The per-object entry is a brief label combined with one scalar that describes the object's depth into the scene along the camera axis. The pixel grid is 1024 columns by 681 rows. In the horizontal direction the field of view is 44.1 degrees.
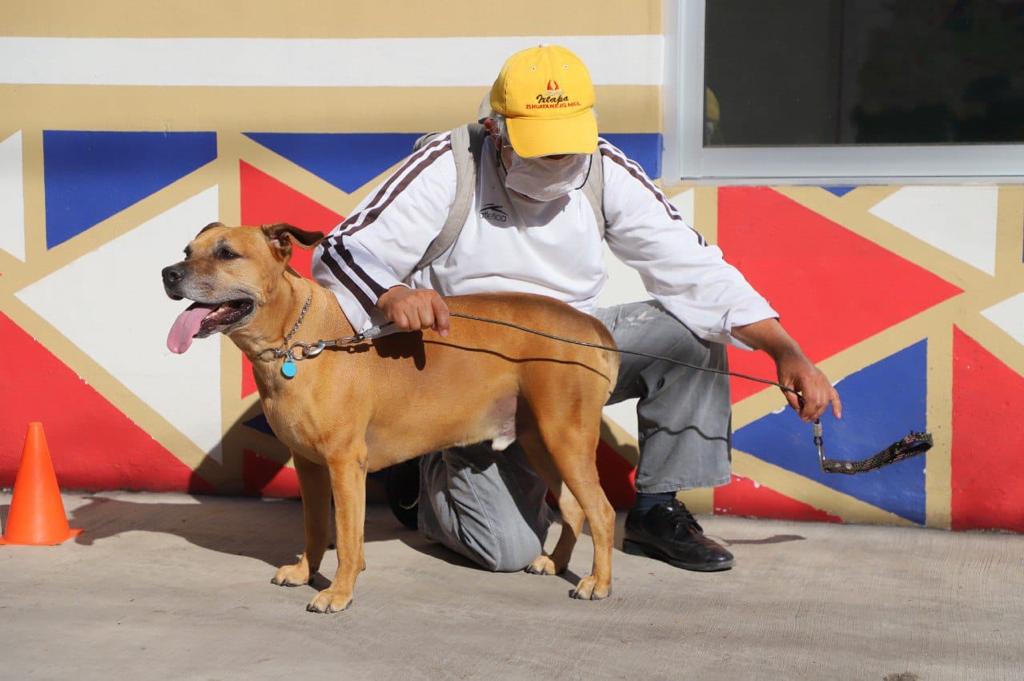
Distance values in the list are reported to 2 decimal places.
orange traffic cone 4.04
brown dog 3.33
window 4.30
